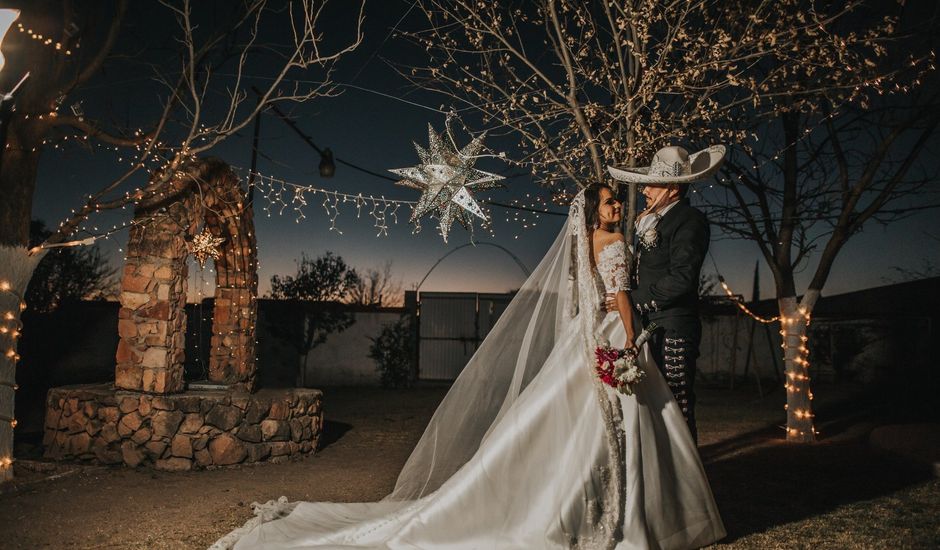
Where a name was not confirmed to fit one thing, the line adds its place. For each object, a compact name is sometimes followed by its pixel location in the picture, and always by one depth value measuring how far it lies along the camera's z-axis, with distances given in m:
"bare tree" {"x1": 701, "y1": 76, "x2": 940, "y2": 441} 7.58
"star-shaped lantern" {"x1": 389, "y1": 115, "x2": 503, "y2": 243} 5.74
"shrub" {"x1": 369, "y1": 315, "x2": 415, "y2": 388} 16.69
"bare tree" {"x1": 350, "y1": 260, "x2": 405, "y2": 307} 21.56
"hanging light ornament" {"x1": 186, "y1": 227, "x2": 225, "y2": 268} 8.50
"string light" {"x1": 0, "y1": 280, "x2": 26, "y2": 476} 5.76
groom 3.69
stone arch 6.87
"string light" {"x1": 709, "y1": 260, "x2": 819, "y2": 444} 8.02
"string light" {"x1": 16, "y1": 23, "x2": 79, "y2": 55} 5.98
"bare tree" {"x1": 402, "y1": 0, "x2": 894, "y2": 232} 5.52
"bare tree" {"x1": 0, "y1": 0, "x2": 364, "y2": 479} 5.83
